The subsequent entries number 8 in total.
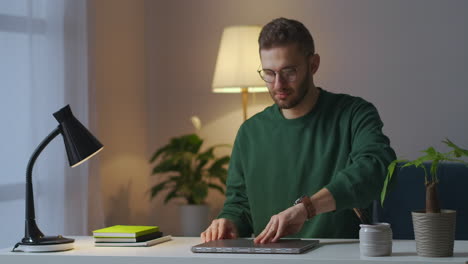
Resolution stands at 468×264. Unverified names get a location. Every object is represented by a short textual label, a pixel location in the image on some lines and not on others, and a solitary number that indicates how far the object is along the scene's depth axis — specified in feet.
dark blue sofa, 11.10
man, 8.61
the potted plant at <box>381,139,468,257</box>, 6.23
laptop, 6.60
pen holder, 6.38
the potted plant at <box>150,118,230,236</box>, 14.65
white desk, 6.24
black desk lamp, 7.44
